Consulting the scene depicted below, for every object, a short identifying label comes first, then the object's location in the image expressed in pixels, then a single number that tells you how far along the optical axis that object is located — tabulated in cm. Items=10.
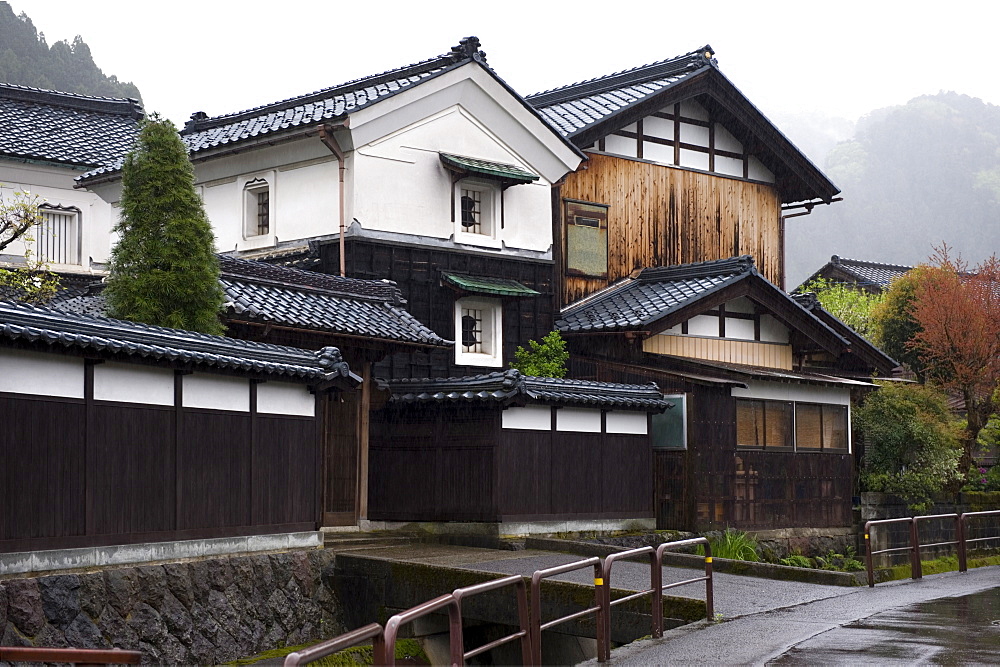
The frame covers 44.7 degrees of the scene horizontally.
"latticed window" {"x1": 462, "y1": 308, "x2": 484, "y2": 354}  2531
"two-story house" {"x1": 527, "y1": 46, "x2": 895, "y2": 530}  2488
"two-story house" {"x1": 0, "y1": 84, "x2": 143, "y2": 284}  2981
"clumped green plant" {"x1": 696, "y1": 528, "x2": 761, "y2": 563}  2305
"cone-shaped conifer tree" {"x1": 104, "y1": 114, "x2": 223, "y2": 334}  1773
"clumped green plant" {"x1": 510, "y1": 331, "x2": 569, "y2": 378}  2506
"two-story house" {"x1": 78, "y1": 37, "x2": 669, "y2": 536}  2144
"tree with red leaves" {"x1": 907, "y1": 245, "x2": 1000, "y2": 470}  3341
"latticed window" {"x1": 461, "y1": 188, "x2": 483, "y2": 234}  2562
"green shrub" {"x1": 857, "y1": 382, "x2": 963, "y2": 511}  2958
